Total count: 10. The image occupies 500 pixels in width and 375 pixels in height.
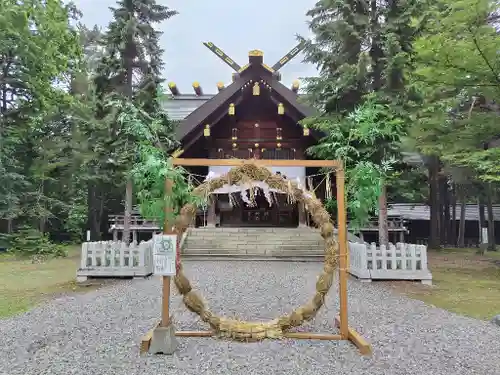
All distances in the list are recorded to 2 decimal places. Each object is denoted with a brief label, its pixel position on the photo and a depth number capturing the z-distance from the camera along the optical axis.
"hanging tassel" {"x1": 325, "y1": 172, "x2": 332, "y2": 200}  5.10
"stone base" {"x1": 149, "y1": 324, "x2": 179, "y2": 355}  4.36
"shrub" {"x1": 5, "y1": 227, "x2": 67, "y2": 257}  16.25
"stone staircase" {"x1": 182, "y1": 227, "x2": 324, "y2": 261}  14.30
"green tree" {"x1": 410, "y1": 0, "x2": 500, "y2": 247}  9.07
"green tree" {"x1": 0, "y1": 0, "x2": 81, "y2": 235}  16.31
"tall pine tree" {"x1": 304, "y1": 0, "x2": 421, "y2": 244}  10.92
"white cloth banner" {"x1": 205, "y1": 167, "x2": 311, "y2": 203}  4.89
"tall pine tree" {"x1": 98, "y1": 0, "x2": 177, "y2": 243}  11.94
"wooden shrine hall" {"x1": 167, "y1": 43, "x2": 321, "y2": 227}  16.75
